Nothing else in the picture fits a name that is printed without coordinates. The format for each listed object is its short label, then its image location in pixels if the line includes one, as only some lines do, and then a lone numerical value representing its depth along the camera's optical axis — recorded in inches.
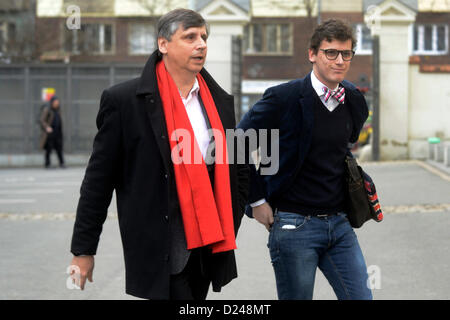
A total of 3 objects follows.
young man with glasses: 301.6
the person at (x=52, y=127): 1549.6
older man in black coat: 259.4
